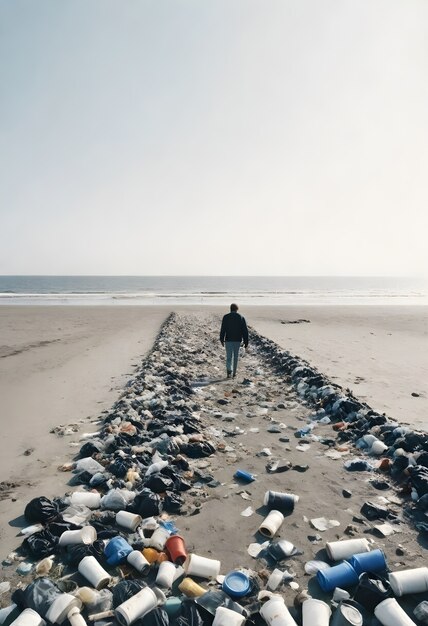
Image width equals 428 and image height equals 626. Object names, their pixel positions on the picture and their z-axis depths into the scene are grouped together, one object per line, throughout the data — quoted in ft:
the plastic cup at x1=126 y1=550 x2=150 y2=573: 9.71
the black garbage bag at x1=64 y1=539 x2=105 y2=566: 10.00
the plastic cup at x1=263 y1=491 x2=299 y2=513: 12.86
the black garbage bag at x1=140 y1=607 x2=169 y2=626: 8.00
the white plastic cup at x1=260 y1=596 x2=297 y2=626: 7.99
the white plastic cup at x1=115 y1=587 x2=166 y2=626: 8.12
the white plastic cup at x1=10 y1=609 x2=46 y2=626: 7.90
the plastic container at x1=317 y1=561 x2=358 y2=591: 9.23
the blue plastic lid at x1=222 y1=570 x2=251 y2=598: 8.99
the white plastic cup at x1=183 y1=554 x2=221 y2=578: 9.70
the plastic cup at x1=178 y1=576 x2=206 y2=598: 8.99
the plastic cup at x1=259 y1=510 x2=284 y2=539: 11.41
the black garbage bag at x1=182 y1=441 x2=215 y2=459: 17.08
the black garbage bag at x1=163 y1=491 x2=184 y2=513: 12.83
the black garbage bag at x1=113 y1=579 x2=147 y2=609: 8.64
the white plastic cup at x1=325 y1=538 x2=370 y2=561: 10.30
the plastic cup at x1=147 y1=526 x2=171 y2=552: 10.62
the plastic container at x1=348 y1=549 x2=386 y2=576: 9.62
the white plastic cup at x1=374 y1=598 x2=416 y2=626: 8.05
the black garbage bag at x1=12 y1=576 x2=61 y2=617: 8.39
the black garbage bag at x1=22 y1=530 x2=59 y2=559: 10.39
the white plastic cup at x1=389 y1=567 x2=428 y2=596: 8.92
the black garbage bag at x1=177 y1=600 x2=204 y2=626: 8.08
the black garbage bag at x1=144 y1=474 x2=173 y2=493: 13.58
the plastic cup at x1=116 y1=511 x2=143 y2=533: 11.43
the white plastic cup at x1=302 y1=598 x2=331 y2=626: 8.01
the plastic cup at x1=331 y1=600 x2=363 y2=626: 7.98
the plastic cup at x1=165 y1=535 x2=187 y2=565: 10.19
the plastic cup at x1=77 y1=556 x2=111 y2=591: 9.24
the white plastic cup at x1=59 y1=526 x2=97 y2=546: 10.48
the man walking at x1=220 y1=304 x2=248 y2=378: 31.42
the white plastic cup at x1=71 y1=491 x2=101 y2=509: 12.70
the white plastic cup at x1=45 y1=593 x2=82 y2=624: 8.12
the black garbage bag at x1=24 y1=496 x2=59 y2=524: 11.91
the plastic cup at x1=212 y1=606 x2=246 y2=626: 7.94
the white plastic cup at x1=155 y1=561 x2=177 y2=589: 9.31
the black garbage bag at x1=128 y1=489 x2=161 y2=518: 12.24
